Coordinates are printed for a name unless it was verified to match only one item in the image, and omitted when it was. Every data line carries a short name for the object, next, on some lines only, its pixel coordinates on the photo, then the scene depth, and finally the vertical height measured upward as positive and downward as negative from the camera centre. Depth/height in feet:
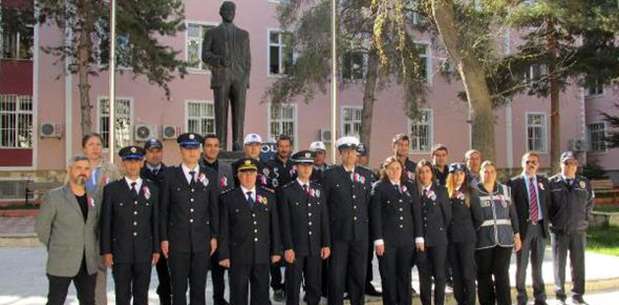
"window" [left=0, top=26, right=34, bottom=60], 79.82 +14.40
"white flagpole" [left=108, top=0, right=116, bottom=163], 38.40 +5.17
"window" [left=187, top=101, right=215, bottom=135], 86.84 +6.32
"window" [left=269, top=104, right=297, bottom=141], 90.43 +5.87
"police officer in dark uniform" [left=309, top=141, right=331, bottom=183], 24.14 +0.19
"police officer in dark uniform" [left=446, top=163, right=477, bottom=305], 22.94 -2.65
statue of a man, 30.76 +4.48
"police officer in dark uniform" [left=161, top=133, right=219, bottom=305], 20.07 -1.92
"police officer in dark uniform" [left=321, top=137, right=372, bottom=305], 22.24 -2.10
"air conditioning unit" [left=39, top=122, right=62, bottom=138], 78.95 +4.19
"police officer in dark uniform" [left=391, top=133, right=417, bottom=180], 25.83 +0.56
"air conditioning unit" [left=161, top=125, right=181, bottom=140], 83.15 +4.04
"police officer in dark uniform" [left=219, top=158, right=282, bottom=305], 20.53 -2.35
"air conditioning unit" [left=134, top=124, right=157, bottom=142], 81.20 +3.97
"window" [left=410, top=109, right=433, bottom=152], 98.27 +4.31
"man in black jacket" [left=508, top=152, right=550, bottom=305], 24.67 -2.25
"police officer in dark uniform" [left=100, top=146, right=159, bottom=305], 19.29 -1.95
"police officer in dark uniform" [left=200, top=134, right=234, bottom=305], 22.53 -0.48
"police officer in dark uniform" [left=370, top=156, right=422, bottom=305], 22.34 -2.36
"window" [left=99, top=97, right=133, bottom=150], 83.10 +5.63
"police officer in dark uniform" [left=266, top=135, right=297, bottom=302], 25.16 -0.37
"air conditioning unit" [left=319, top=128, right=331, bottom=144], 91.56 +3.90
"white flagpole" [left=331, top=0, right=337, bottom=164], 42.29 +6.67
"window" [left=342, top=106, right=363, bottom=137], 95.04 +6.20
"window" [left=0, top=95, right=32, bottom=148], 79.56 +5.33
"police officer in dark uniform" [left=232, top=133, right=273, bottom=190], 23.70 +0.35
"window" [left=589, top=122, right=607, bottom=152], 108.78 +4.30
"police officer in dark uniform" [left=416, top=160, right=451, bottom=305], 22.49 -2.51
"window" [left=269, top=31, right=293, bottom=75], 90.79 +15.02
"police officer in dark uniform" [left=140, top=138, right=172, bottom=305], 22.58 -0.36
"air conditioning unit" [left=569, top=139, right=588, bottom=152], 105.09 +2.58
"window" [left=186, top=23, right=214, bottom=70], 86.69 +16.30
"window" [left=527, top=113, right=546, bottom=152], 106.73 +4.92
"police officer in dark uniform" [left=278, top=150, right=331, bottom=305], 21.53 -2.19
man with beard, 18.38 -1.98
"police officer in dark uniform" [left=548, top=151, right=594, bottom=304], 25.71 -2.47
